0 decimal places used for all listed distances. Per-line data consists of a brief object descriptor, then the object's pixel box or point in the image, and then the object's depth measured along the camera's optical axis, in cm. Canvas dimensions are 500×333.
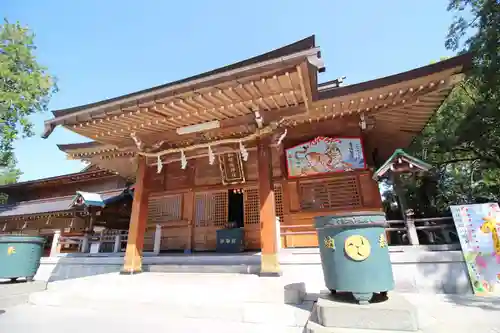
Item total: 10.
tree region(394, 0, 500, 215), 710
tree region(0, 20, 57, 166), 1403
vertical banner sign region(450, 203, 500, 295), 438
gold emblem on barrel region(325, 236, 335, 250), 308
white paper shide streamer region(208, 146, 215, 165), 616
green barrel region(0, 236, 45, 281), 596
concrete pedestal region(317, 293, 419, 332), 252
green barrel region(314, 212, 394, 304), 285
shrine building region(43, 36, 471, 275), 496
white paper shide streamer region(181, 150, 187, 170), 638
